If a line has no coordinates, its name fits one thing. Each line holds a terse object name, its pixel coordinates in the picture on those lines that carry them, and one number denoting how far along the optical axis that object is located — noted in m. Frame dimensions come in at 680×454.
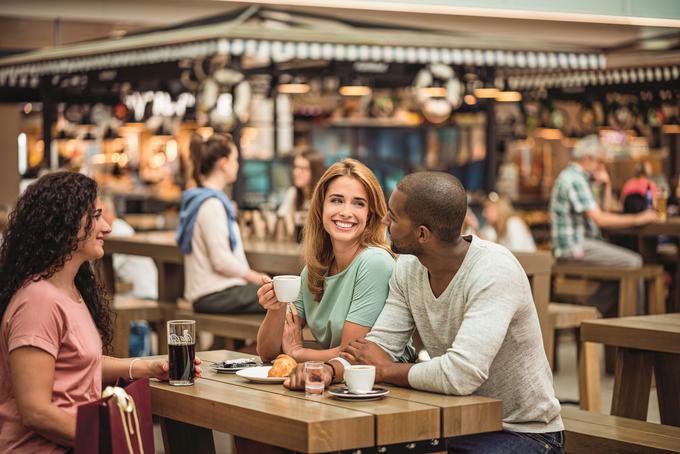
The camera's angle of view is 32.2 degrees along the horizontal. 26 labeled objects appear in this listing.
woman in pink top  3.13
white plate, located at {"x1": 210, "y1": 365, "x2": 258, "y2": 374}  3.75
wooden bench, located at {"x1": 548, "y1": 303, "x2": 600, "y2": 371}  6.71
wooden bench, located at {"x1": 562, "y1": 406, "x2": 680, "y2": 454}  4.16
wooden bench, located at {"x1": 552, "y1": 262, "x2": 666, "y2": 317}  8.62
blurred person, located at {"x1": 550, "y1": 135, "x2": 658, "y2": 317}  8.87
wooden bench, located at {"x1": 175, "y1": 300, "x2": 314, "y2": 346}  6.39
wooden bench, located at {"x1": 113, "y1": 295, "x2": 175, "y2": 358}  6.95
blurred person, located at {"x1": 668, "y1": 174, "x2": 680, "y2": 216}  13.22
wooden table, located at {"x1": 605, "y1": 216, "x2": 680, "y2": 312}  8.96
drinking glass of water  3.28
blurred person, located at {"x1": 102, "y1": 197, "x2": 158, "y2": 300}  8.85
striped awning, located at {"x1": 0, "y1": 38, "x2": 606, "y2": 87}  9.85
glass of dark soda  3.47
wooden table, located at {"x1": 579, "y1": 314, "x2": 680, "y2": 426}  4.69
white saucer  3.20
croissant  3.56
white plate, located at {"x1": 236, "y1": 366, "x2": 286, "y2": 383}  3.51
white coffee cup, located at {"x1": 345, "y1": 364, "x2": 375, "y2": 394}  3.23
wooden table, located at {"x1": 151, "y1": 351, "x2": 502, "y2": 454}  2.94
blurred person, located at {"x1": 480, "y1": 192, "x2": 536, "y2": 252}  10.23
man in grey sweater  3.31
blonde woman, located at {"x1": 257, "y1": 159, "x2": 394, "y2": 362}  3.99
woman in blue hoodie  6.61
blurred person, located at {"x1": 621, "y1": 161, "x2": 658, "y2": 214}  9.35
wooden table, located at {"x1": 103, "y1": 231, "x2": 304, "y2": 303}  6.99
